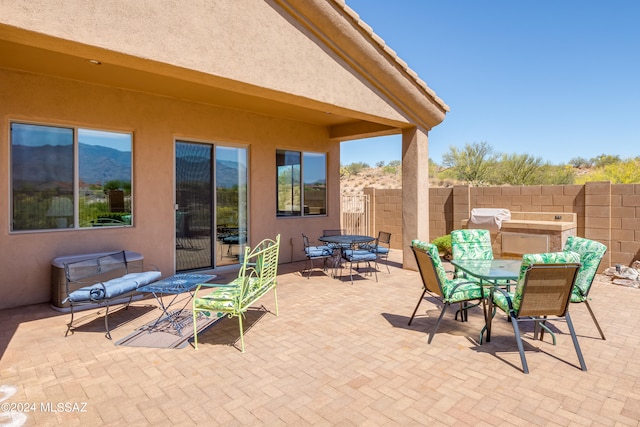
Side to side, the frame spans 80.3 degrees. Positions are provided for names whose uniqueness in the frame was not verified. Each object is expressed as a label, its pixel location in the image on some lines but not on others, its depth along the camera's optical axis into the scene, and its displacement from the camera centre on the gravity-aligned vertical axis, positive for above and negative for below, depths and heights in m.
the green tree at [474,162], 22.00 +2.92
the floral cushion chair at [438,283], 4.37 -0.87
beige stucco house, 4.26 +1.68
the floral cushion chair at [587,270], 4.41 -0.71
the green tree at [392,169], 36.31 +4.15
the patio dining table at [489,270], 4.10 -0.69
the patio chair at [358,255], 7.42 -0.86
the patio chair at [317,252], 7.84 -0.84
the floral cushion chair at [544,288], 3.63 -0.77
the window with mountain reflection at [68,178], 5.99 +0.61
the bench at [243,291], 4.16 -0.96
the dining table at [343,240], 7.61 -0.58
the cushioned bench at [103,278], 4.60 -0.93
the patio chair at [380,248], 7.78 -0.76
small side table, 4.77 -0.95
